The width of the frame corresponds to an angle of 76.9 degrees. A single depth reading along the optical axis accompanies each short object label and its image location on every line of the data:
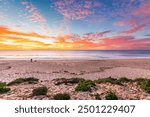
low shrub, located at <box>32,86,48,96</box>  3.66
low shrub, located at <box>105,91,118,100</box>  3.47
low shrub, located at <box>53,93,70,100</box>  3.40
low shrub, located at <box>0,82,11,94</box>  4.00
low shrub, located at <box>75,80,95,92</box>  3.92
